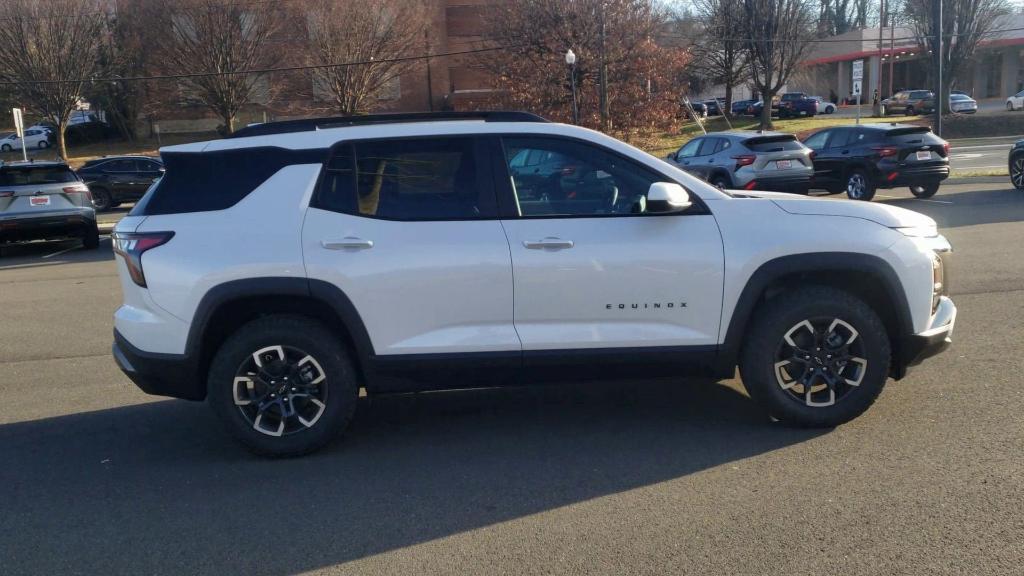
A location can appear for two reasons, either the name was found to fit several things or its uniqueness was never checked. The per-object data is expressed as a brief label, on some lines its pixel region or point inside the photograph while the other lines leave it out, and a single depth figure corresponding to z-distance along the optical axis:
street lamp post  29.61
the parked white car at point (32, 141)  52.56
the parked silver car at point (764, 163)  16.92
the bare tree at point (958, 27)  46.88
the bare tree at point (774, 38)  44.63
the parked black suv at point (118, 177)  26.66
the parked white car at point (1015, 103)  52.09
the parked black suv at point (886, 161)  17.72
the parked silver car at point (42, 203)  15.04
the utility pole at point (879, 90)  53.48
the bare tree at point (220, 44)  41.44
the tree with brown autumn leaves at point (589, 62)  35.62
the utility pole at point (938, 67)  23.50
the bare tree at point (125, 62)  43.09
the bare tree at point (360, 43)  40.78
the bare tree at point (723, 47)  47.22
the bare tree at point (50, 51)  41.56
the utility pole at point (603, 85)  31.91
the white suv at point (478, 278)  4.95
